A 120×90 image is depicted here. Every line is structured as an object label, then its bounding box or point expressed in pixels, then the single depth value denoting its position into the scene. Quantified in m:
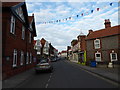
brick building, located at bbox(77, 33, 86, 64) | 35.83
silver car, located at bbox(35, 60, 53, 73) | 15.02
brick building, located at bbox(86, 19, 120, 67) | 22.08
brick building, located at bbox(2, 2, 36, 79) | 10.94
